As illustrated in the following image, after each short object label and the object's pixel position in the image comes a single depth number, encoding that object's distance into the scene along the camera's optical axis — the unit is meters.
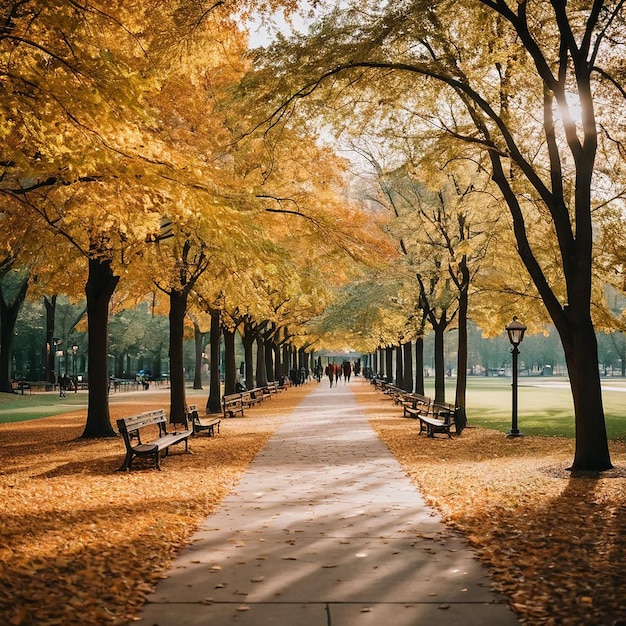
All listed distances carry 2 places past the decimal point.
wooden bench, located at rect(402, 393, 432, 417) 22.05
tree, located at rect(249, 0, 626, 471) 11.20
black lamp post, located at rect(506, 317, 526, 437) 18.76
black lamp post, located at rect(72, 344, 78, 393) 48.83
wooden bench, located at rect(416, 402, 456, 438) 17.50
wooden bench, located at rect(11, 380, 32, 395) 44.41
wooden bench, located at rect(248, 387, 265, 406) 31.88
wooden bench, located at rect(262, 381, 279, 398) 38.94
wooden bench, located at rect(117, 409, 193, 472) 12.03
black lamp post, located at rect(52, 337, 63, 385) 51.40
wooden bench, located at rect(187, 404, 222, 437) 17.14
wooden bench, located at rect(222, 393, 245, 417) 24.89
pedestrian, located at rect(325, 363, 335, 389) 58.09
